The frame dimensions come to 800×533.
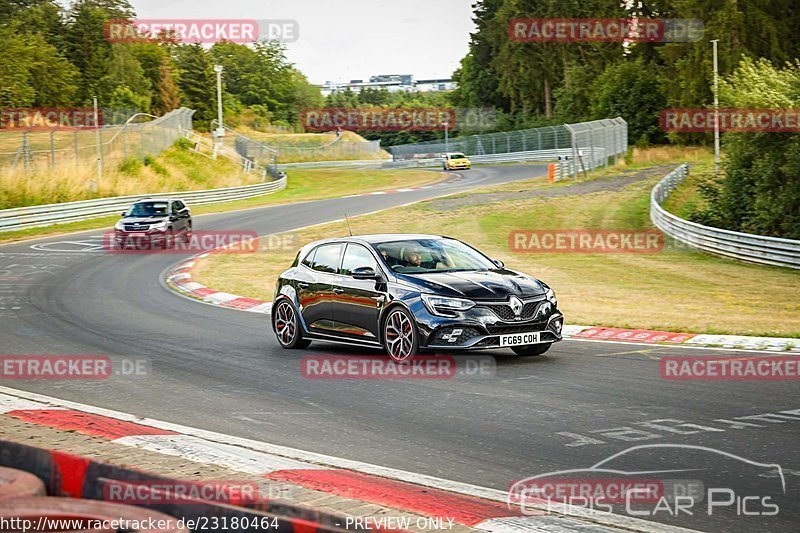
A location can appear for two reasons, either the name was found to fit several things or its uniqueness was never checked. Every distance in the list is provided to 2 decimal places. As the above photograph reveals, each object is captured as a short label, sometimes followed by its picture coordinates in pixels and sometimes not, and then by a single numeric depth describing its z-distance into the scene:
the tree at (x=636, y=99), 82.38
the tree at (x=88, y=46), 98.44
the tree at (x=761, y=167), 29.47
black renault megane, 11.70
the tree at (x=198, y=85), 110.50
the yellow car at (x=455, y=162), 79.75
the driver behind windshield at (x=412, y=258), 12.83
